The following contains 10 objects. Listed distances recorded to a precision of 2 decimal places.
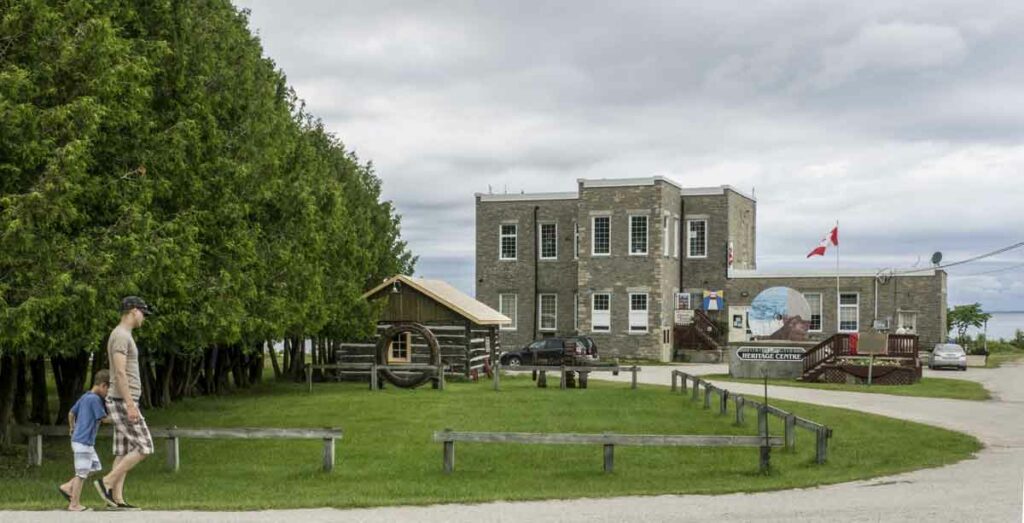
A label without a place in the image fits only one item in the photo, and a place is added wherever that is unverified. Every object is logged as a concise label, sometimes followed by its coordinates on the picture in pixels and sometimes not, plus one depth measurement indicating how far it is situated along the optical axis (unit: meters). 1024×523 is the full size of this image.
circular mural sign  43.56
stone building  54.34
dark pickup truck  46.88
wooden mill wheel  33.44
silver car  46.97
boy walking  11.61
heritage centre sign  40.00
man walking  11.16
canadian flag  47.69
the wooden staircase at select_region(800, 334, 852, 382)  37.84
